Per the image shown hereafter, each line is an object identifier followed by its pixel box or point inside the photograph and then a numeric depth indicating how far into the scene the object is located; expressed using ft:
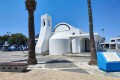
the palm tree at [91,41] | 24.28
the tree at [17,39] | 114.36
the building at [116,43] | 126.75
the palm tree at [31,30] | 27.15
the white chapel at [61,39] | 56.32
